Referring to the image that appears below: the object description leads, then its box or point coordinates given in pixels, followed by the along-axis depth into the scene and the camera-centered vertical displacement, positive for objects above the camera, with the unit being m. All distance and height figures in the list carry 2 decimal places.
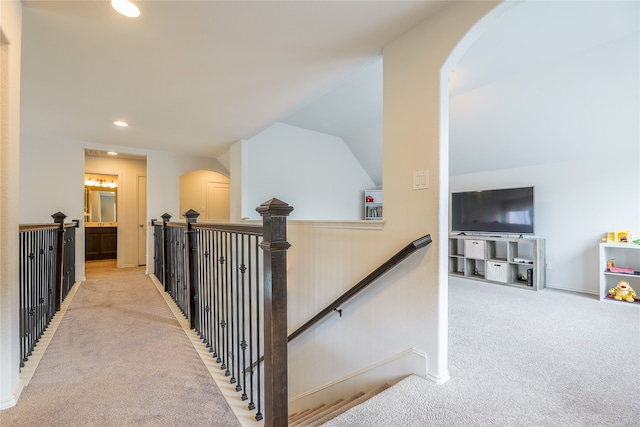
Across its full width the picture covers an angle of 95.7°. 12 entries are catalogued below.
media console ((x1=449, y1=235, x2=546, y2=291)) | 4.18 -0.76
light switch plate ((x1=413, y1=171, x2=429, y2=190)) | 1.74 +0.20
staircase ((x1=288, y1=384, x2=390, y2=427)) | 1.66 -1.29
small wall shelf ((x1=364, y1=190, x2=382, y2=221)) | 6.48 +0.19
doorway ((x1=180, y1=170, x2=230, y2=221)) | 6.01 +0.42
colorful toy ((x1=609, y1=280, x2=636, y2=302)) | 3.45 -0.97
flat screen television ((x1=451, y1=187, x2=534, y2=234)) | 4.41 +0.02
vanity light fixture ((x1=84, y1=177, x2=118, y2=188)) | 6.56 +0.71
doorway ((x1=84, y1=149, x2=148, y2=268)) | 5.74 +0.30
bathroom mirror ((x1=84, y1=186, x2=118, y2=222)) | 6.56 +0.21
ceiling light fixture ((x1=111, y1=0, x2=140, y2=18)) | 1.63 +1.19
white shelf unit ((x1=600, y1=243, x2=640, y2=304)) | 3.57 -0.65
